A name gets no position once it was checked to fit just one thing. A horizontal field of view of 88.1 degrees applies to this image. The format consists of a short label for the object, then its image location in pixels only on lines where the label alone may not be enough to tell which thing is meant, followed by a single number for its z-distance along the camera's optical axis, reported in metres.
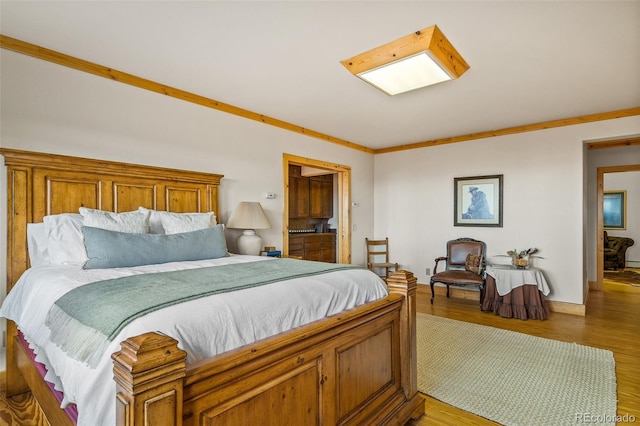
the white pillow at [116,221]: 2.44
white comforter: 1.08
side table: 4.11
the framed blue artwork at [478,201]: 4.96
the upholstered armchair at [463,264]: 4.53
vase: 4.38
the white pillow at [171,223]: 2.82
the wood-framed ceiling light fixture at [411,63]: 2.39
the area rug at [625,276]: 6.49
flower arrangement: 4.39
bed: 0.90
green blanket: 1.17
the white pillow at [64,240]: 2.31
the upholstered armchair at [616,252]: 7.97
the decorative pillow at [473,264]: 4.79
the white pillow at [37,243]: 2.40
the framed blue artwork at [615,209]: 8.60
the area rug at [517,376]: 2.15
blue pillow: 2.18
